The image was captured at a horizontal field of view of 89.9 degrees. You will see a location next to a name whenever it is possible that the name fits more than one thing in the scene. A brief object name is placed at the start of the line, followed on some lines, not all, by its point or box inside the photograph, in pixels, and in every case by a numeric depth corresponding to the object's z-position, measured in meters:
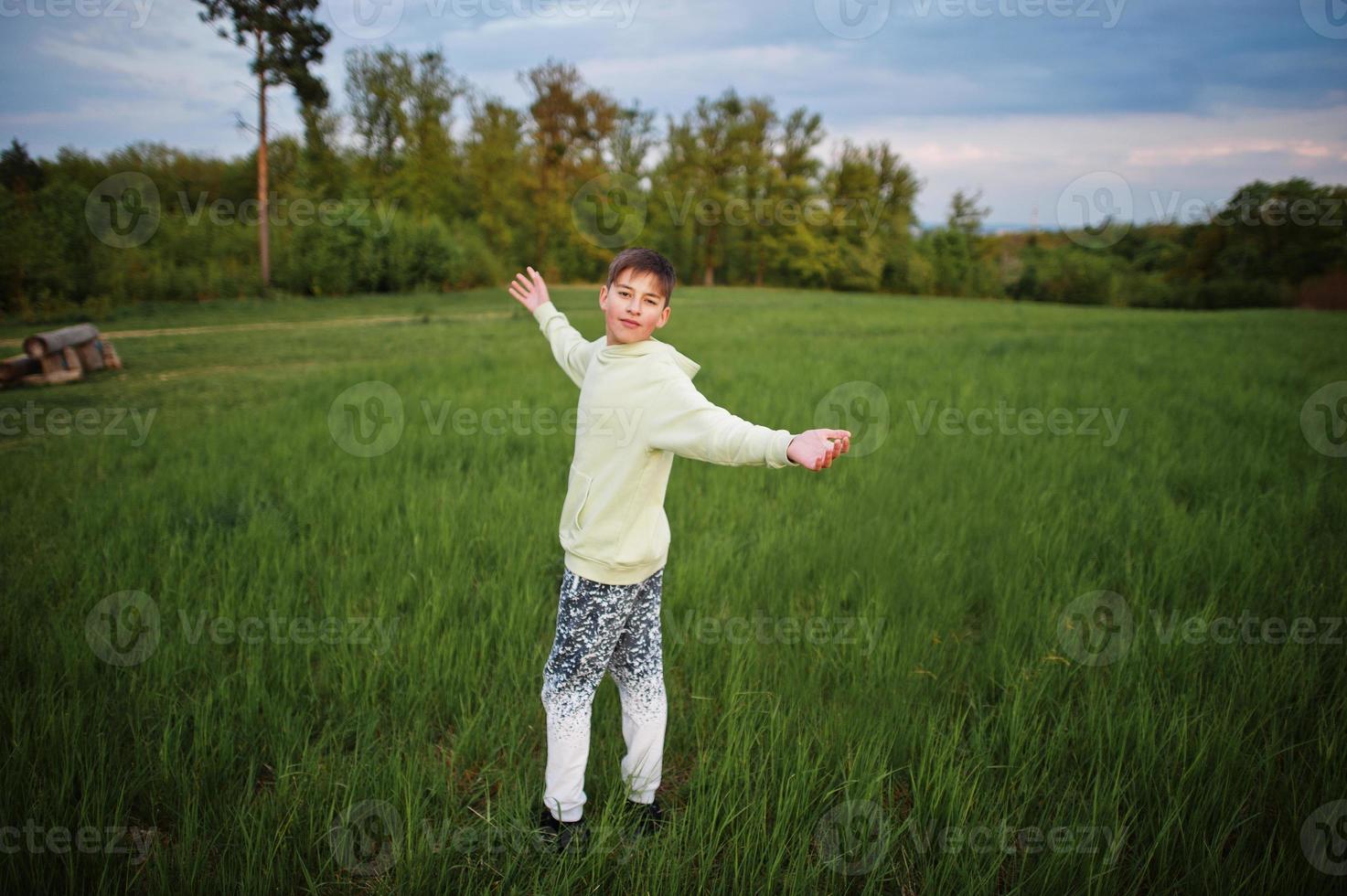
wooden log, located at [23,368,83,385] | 8.44
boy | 1.79
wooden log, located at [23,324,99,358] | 8.45
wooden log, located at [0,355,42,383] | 8.32
